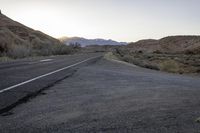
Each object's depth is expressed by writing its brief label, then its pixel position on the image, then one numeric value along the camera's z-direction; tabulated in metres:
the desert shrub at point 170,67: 15.85
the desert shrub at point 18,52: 21.82
